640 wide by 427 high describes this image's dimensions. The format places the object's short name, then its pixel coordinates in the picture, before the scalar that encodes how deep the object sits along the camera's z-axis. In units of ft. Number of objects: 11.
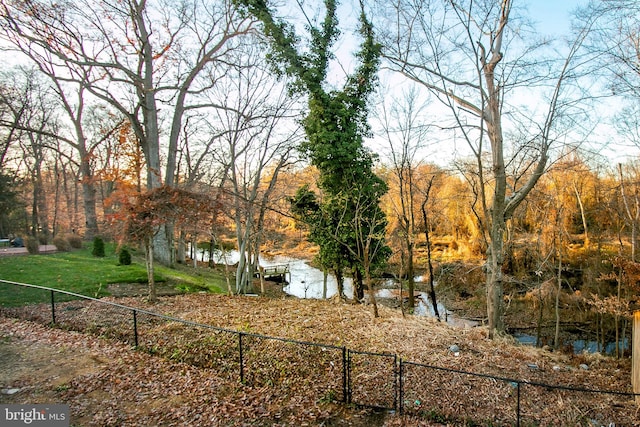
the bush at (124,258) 51.97
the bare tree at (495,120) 25.81
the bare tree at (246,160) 49.03
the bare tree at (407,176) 44.86
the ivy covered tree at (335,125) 40.96
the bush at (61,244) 63.72
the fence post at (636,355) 19.38
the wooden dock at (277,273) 83.47
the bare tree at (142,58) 45.96
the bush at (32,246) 58.75
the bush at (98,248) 61.26
